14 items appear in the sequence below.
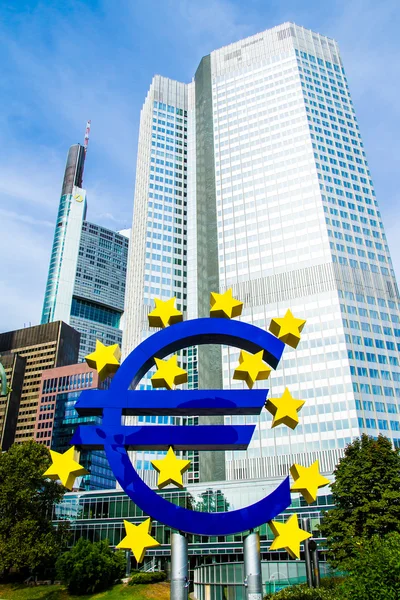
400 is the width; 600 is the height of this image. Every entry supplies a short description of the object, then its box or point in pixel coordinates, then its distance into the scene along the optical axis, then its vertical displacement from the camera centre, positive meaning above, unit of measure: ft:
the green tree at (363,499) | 122.52 +12.69
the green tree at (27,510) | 165.78 +16.80
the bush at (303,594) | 92.07 -5.87
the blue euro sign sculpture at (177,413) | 72.13 +18.94
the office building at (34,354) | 536.01 +202.17
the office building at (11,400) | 518.37 +152.41
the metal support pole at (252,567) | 69.05 -0.90
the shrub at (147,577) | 166.30 -4.66
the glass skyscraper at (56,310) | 645.51 +283.03
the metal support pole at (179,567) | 68.33 -0.73
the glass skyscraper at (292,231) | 276.82 +193.45
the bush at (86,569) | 158.87 -1.73
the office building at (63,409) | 456.45 +129.76
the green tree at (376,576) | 68.33 -2.29
